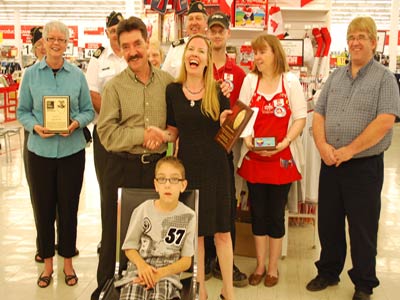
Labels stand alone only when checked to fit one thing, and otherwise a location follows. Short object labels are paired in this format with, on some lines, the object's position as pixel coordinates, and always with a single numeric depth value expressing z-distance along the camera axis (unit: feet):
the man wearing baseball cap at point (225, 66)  11.02
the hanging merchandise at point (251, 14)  16.01
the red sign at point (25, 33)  92.58
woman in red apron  10.92
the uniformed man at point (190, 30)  11.55
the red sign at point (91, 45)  98.17
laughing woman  8.82
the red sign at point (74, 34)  93.84
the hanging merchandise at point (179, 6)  15.25
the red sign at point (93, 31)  97.40
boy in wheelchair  7.95
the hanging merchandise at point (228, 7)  15.85
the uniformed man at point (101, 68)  11.50
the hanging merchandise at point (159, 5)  15.53
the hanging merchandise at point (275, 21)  15.76
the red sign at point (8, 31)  98.61
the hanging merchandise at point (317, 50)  15.84
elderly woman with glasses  10.68
